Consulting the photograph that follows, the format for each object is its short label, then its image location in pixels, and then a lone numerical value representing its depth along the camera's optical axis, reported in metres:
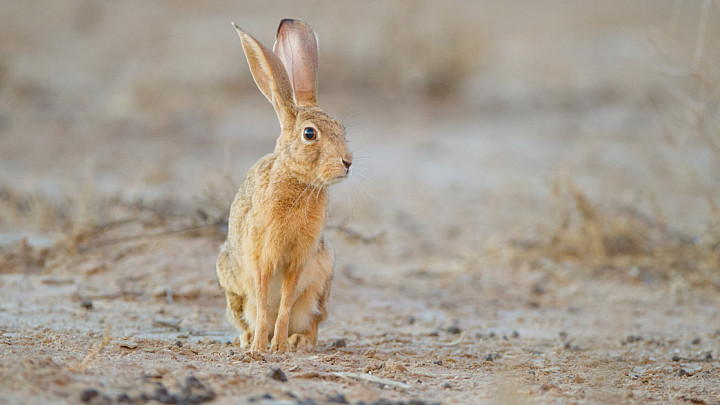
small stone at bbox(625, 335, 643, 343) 10.14
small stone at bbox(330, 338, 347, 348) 9.20
